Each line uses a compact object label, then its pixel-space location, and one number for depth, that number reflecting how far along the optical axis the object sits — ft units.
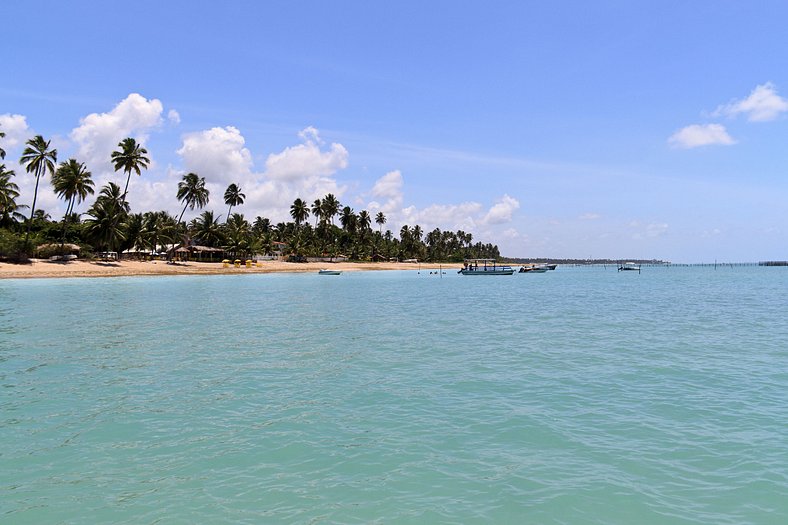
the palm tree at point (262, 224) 520.83
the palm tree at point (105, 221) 261.85
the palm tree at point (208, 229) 365.40
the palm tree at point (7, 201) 221.46
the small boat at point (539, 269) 455.22
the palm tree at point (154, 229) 297.33
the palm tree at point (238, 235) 353.51
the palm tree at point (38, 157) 244.22
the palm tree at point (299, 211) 484.33
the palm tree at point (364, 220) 563.48
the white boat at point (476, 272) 350.43
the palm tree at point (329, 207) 505.25
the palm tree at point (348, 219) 537.65
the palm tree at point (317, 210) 505.25
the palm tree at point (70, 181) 247.50
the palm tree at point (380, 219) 626.23
